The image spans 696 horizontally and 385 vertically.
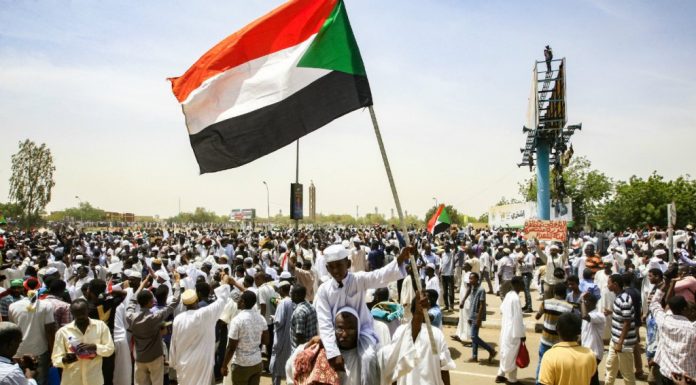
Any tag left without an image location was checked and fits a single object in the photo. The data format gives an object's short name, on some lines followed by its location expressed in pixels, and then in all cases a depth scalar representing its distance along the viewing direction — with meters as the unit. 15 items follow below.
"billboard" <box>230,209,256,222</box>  78.94
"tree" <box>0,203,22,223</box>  42.56
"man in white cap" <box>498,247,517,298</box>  12.06
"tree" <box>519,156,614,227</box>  48.88
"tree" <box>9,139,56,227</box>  42.19
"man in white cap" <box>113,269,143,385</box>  5.93
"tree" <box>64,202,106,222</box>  99.40
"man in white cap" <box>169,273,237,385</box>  5.35
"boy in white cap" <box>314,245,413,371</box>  3.61
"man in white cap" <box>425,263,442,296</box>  8.91
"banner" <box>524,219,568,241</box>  13.06
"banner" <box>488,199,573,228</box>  32.47
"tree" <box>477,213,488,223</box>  81.64
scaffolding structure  27.64
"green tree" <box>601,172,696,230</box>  39.56
